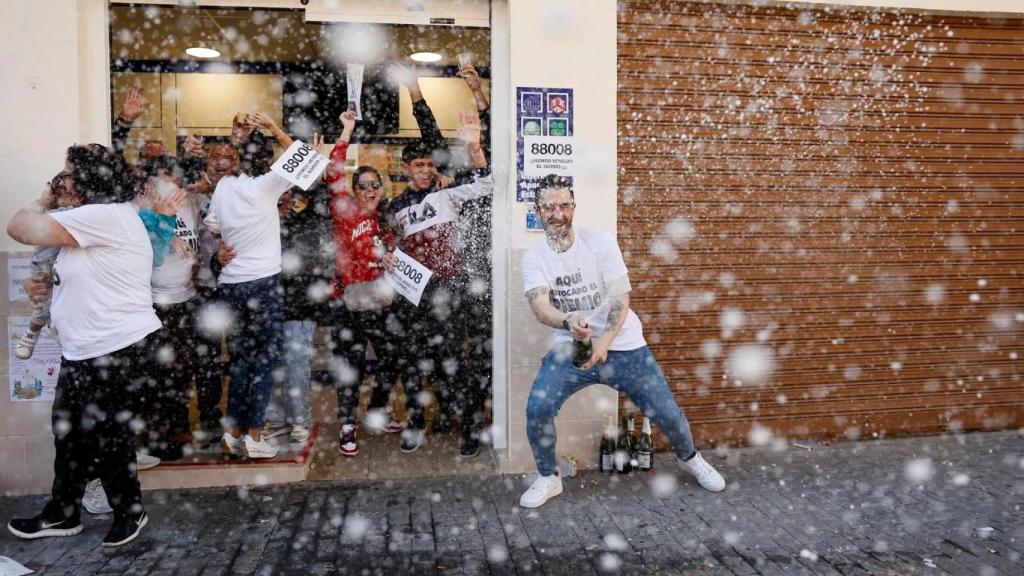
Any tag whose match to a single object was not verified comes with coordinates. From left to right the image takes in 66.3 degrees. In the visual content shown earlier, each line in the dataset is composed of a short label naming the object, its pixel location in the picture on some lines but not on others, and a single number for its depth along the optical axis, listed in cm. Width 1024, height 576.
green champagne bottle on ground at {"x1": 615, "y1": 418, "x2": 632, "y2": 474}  571
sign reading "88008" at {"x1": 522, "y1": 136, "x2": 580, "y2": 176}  559
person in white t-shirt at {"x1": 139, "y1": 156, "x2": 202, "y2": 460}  545
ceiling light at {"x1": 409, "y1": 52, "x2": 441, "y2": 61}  817
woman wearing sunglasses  600
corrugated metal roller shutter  605
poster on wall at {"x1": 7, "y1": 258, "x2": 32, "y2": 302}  518
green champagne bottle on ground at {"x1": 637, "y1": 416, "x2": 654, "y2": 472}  571
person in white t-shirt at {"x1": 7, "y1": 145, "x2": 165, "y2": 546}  438
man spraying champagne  501
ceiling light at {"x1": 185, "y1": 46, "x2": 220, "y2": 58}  827
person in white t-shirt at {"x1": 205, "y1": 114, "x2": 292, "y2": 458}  538
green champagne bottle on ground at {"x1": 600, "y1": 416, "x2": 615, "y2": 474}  569
